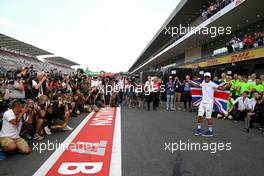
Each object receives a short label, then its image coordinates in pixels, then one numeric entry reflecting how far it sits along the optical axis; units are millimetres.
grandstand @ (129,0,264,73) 16219
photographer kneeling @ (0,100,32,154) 5227
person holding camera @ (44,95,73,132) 7359
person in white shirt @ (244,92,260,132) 7767
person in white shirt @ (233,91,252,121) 9049
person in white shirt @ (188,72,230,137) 7118
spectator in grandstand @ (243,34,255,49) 15757
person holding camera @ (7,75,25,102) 6848
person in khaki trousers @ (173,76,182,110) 12592
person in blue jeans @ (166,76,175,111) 12324
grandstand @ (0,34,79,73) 30086
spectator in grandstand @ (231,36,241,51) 17306
